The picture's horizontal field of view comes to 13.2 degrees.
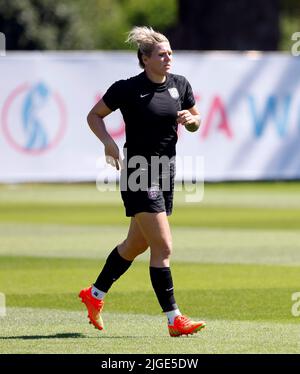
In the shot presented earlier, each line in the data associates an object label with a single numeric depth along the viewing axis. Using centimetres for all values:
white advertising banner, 2639
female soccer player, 984
